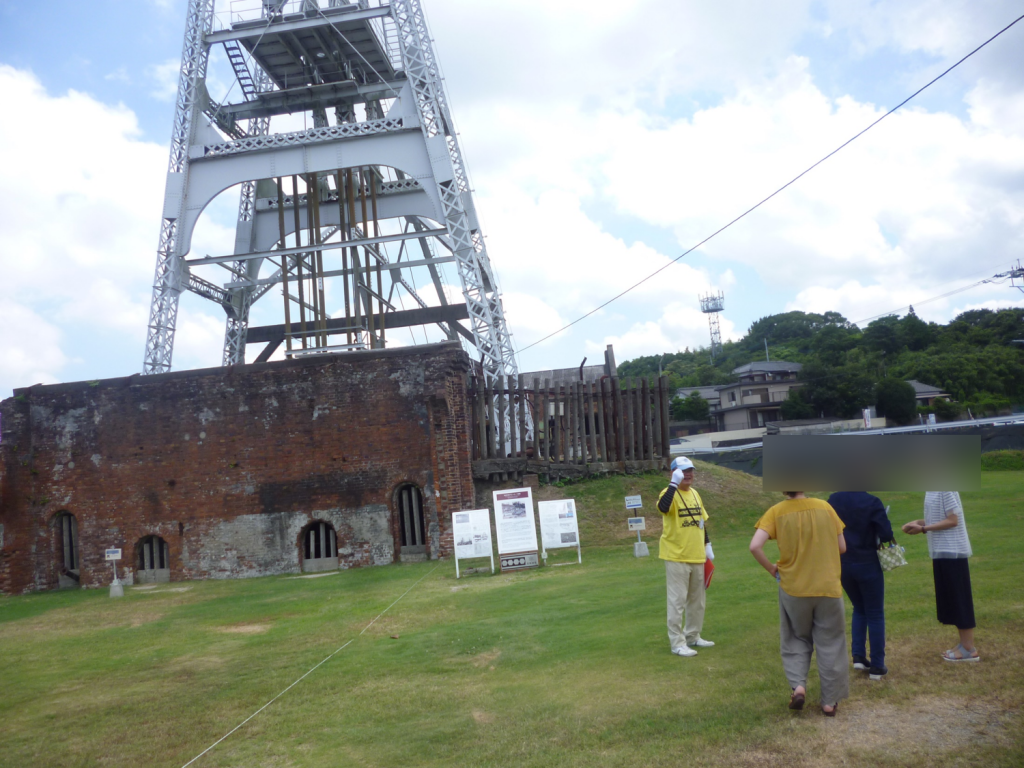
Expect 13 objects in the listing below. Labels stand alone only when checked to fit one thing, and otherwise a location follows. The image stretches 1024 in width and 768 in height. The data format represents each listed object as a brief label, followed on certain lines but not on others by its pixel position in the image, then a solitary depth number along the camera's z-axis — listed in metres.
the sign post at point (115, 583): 14.11
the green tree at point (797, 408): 51.53
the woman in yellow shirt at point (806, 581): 4.80
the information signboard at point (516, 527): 12.22
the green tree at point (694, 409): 61.12
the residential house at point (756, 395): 56.72
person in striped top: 5.33
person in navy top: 5.27
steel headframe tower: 20.81
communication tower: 97.81
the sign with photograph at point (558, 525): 12.46
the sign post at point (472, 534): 12.52
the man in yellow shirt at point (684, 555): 6.50
